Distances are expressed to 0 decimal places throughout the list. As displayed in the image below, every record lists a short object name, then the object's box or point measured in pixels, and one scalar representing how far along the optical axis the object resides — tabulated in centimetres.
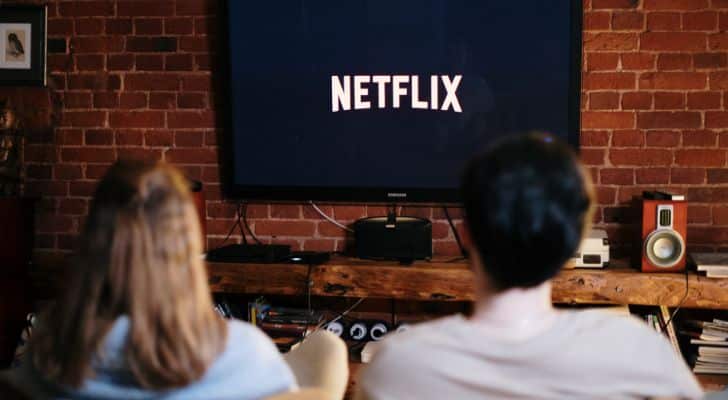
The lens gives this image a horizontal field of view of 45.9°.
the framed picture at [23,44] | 396
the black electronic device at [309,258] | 359
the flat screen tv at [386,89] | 358
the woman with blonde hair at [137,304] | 136
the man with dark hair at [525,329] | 126
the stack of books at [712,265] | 326
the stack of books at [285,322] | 365
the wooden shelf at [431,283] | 330
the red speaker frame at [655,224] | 336
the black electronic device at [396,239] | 358
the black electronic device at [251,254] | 361
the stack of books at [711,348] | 338
